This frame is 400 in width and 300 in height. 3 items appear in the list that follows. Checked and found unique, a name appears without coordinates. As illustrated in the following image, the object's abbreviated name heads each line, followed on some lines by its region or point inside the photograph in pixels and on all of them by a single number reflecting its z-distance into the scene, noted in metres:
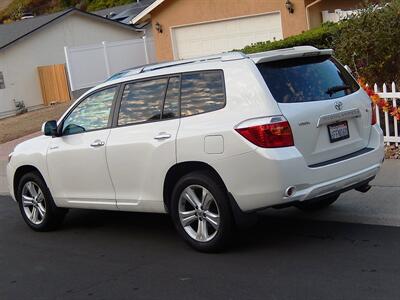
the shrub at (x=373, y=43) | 9.41
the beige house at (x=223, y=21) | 18.44
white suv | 5.16
